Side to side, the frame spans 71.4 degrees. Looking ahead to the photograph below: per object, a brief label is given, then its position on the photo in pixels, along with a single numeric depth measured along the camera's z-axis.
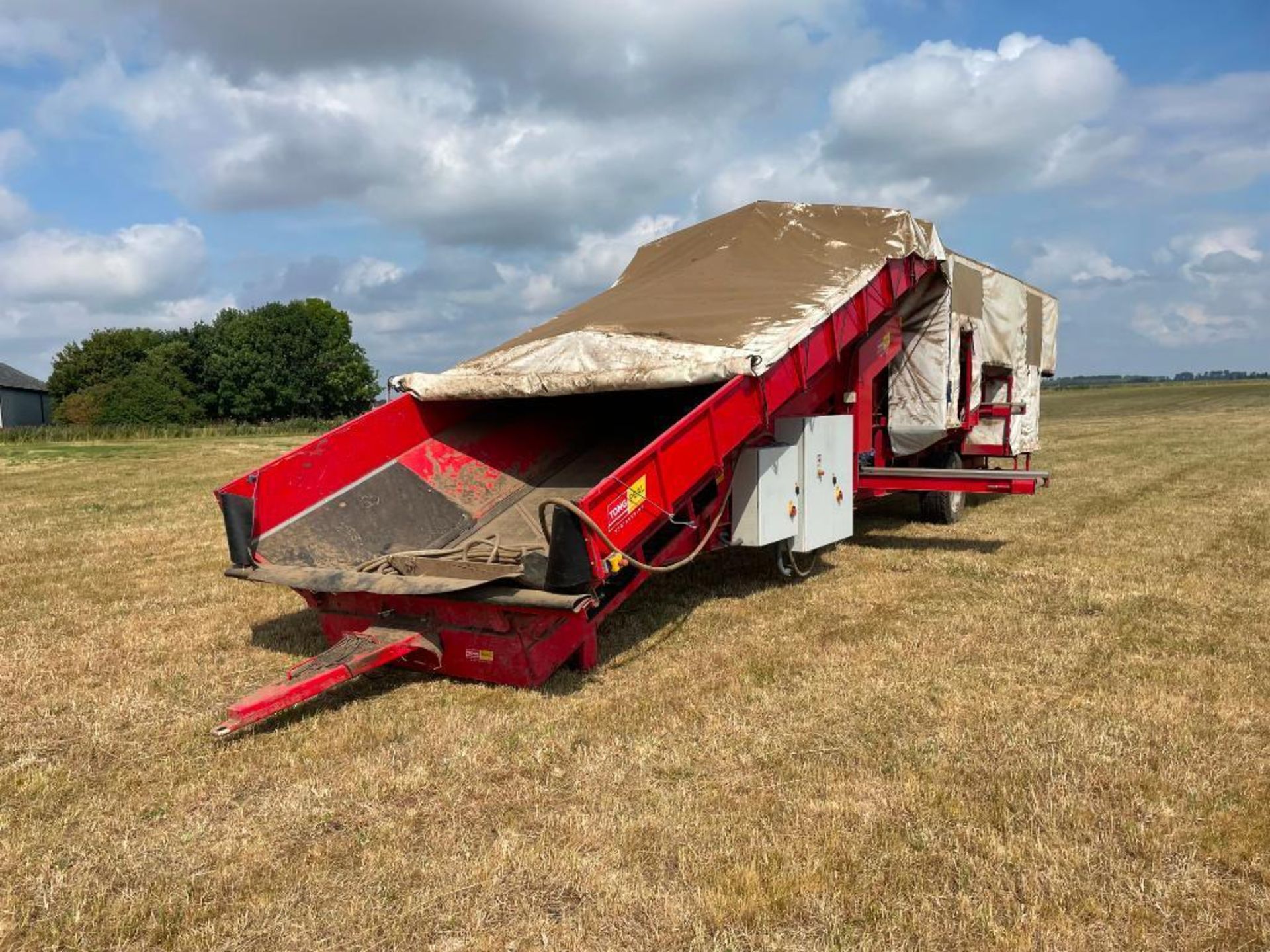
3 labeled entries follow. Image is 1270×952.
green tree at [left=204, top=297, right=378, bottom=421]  59.84
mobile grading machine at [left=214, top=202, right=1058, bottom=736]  4.21
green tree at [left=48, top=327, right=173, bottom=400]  62.25
